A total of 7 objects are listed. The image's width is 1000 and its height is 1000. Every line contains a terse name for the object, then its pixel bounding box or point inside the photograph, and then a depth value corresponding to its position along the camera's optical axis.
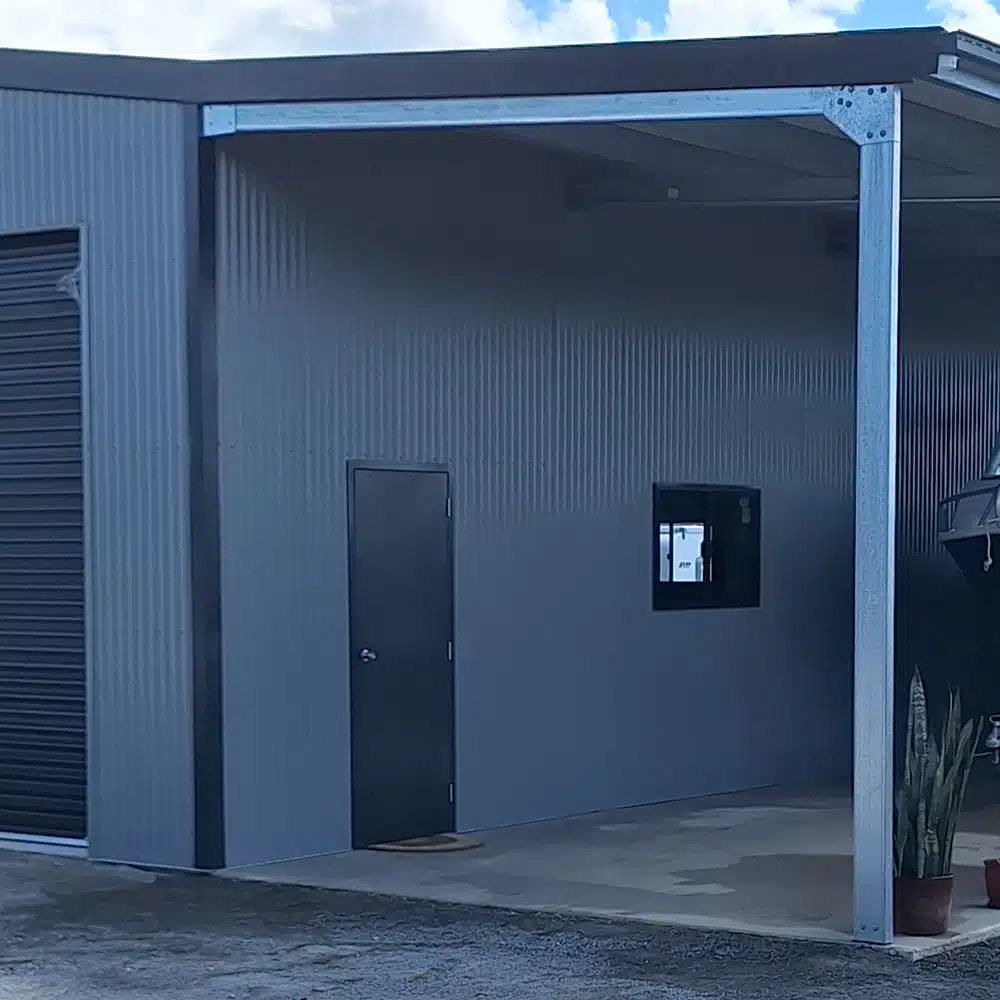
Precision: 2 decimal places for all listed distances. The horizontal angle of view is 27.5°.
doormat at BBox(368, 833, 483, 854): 11.52
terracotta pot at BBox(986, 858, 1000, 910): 9.74
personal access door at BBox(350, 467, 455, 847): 11.61
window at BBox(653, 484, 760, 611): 14.19
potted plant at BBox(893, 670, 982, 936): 9.00
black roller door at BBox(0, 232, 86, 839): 11.27
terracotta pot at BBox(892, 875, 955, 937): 9.00
